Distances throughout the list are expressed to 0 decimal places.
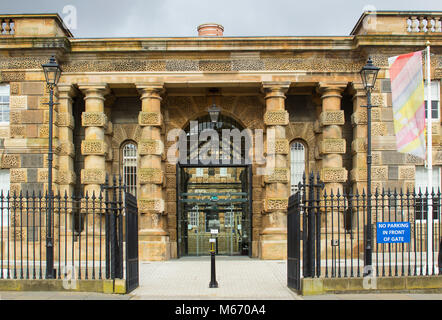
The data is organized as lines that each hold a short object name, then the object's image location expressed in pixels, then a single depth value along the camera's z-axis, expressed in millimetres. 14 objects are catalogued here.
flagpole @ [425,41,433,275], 18078
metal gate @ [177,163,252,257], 22625
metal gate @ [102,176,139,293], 13266
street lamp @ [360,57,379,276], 14260
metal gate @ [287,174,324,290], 12914
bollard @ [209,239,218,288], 14392
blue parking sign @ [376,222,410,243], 13633
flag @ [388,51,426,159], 19016
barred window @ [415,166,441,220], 21188
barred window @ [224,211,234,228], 23562
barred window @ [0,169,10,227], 21156
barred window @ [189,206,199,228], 23281
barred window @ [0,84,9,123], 21281
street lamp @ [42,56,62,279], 14062
